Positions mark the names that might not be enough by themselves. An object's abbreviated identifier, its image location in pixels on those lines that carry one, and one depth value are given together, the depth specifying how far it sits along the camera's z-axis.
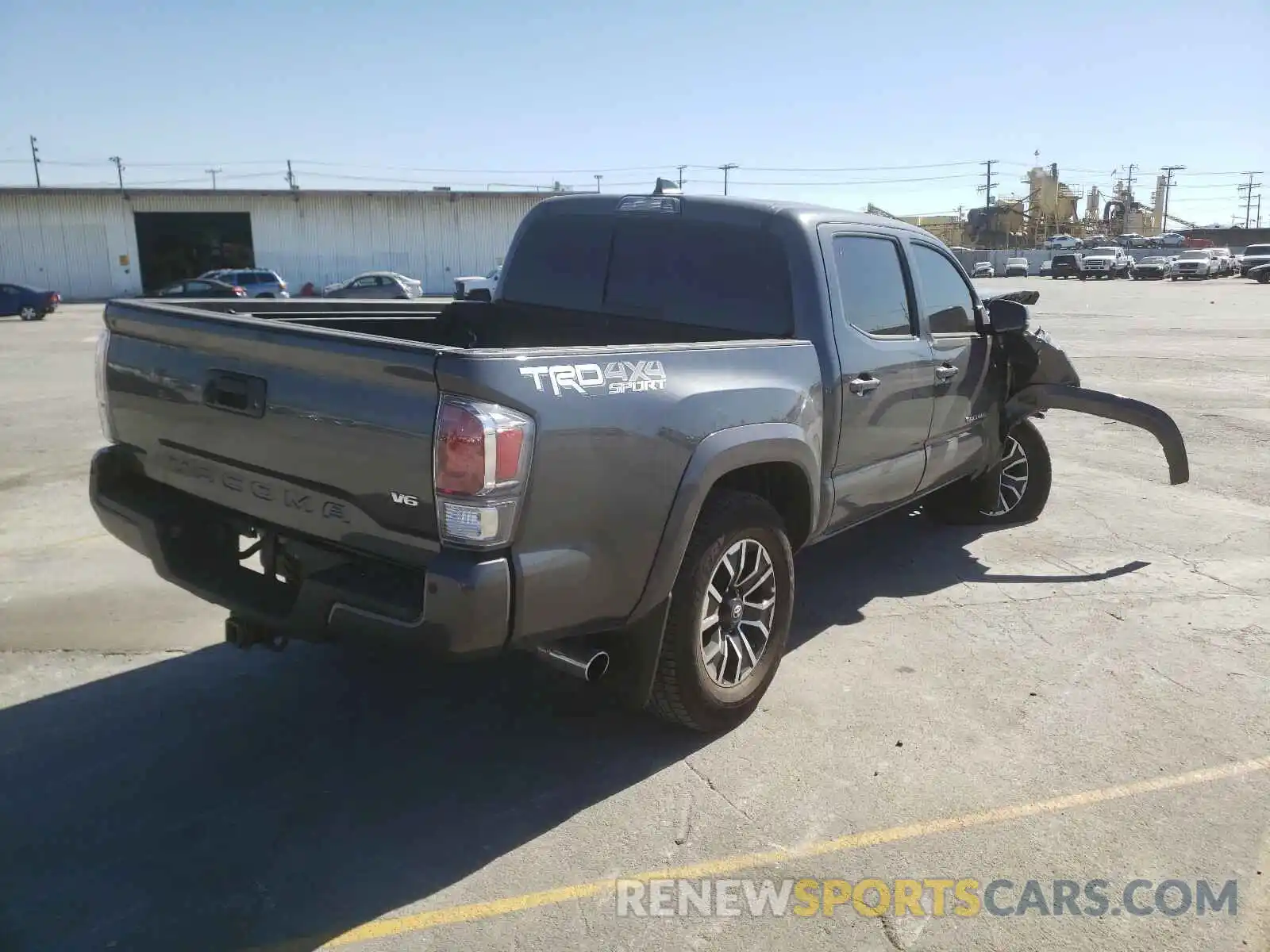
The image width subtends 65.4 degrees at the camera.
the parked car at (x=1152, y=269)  59.19
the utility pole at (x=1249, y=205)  139.62
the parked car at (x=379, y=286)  30.28
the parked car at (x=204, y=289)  30.23
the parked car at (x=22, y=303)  33.22
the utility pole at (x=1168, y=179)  129.43
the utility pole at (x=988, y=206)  87.56
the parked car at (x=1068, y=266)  61.81
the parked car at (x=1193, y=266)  55.31
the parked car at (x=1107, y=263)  60.06
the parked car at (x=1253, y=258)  57.58
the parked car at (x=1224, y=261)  61.10
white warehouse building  48.19
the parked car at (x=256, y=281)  33.12
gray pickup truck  2.83
